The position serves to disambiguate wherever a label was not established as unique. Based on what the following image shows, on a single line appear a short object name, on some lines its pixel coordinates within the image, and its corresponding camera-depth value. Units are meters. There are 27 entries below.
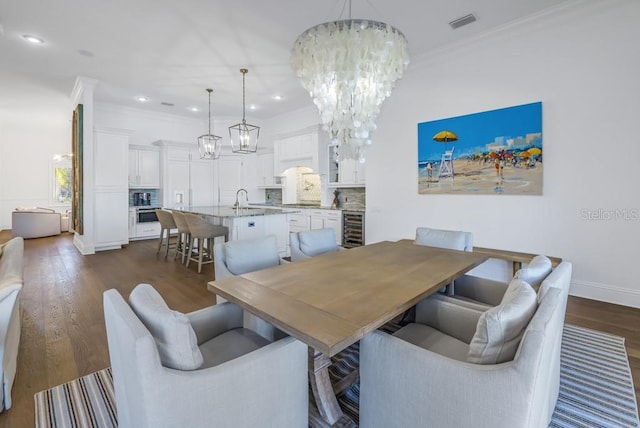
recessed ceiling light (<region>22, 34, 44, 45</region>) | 3.77
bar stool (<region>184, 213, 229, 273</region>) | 4.35
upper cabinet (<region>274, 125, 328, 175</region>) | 6.29
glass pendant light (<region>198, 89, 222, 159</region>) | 5.27
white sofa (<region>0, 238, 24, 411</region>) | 1.60
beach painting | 3.48
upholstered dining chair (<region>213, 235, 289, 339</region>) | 2.20
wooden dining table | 1.17
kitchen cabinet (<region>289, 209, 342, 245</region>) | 5.73
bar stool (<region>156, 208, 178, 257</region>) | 5.23
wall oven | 6.99
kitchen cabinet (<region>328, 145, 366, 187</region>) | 5.69
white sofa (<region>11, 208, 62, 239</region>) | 7.26
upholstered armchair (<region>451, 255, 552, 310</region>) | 2.17
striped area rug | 1.60
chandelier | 2.24
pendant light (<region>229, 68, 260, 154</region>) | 4.47
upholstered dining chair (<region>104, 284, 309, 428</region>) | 0.97
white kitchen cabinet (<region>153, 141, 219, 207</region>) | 7.08
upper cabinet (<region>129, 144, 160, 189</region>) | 6.88
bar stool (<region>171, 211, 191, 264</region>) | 4.73
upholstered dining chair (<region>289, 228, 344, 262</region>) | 2.71
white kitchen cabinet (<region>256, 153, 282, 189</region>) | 7.74
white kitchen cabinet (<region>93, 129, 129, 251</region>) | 5.96
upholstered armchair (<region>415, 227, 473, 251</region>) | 2.74
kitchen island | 4.09
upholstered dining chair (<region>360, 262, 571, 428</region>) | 0.95
